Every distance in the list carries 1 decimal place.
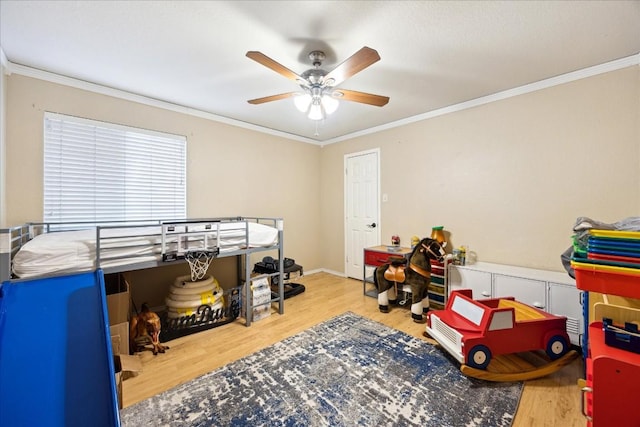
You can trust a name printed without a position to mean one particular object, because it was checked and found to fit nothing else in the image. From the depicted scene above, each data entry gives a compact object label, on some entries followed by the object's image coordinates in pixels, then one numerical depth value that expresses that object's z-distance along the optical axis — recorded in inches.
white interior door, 159.2
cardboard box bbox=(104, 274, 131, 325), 78.3
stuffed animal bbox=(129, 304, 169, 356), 86.7
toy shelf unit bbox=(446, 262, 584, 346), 83.1
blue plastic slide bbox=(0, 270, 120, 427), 40.3
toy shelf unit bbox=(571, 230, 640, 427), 38.8
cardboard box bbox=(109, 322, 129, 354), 78.1
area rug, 57.7
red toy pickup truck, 70.7
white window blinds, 94.8
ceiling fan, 74.6
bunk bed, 66.3
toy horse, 106.3
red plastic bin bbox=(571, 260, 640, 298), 42.2
